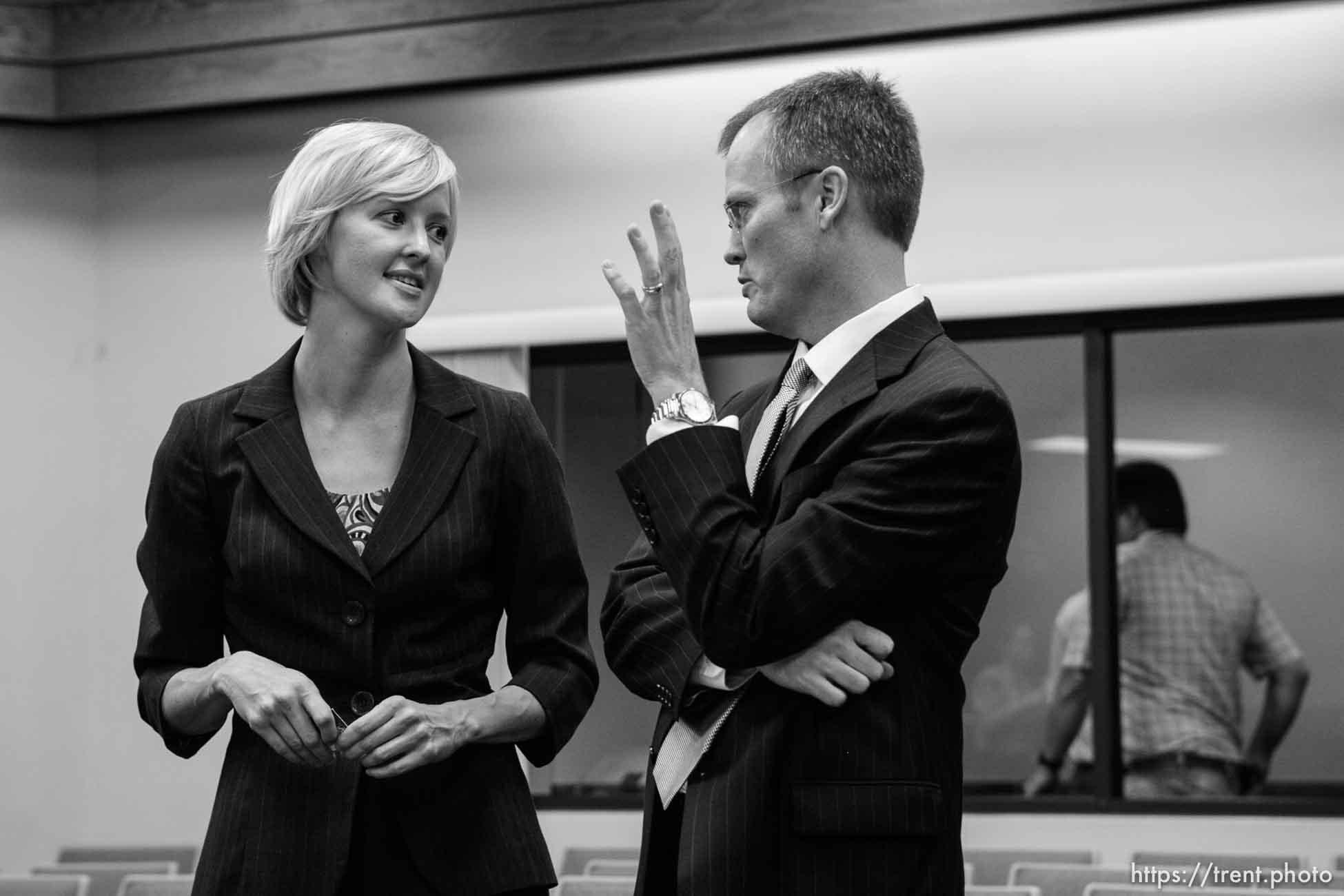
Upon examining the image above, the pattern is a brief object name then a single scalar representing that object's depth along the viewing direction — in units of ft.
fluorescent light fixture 28.89
